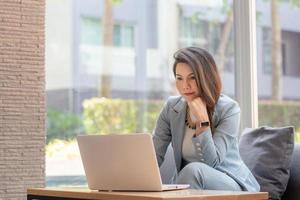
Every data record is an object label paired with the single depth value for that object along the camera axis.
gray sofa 4.24
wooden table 2.68
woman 3.80
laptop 2.99
